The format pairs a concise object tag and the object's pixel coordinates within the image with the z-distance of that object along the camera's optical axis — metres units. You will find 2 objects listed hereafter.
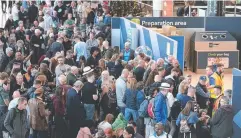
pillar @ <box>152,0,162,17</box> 23.66
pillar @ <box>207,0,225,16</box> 21.00
